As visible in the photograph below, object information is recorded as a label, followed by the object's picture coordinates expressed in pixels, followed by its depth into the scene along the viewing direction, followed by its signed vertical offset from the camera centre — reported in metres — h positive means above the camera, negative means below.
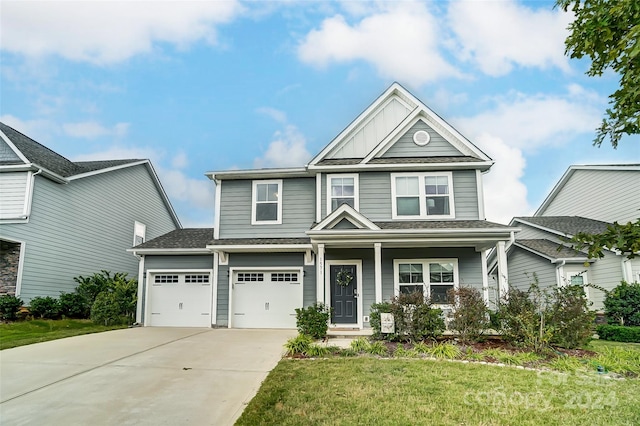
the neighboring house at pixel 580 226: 14.79 +2.52
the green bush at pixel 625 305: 12.70 -0.64
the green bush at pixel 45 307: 12.95 -0.72
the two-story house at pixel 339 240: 12.71 +1.69
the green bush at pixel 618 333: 11.10 -1.36
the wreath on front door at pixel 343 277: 12.74 +0.26
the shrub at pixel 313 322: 10.23 -0.93
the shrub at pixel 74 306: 13.83 -0.72
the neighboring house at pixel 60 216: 13.25 +2.62
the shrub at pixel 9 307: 12.16 -0.67
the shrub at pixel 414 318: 9.25 -0.76
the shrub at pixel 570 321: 8.38 -0.74
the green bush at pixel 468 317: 8.92 -0.70
